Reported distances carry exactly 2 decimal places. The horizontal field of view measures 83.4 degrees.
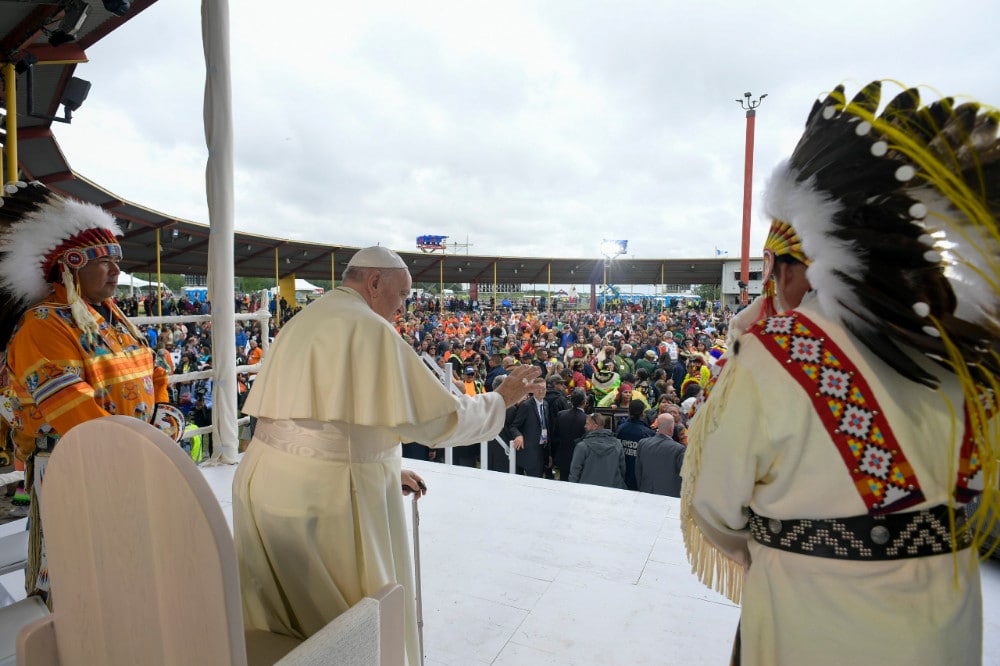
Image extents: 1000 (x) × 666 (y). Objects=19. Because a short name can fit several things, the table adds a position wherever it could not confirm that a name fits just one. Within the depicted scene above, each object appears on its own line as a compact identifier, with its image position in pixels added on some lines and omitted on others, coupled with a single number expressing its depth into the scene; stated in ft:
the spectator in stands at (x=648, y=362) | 29.25
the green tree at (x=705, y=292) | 164.96
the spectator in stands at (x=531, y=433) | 17.10
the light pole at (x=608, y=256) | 87.80
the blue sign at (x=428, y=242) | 171.53
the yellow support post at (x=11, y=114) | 14.35
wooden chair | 3.02
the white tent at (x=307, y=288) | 127.69
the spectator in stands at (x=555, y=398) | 18.73
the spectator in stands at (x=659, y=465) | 12.88
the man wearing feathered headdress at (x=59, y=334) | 5.94
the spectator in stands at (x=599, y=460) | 13.92
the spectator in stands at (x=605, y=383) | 23.25
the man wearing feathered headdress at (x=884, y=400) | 3.30
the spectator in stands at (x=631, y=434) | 15.16
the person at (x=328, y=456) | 5.57
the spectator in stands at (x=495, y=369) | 23.63
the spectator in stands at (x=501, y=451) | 17.51
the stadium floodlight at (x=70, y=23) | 11.72
